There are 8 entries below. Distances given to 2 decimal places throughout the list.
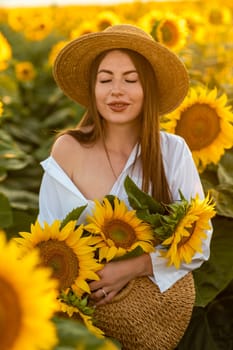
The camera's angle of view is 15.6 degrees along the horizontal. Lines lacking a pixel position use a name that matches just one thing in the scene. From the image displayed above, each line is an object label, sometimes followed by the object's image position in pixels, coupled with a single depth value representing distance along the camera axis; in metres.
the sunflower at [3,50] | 3.18
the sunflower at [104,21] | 4.27
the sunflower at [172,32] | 3.60
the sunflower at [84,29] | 4.34
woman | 2.30
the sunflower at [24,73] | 5.93
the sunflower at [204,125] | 2.88
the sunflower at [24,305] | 1.22
